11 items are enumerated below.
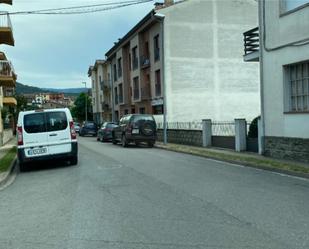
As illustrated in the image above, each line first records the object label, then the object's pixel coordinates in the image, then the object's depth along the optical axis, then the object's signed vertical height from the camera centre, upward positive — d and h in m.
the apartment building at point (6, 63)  24.25 +3.74
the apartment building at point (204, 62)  33.19 +3.62
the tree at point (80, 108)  91.91 +1.49
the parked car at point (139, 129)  24.80 -0.87
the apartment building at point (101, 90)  64.00 +3.65
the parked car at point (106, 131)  32.56 -1.25
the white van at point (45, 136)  14.59 -0.63
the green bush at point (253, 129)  19.11 -0.82
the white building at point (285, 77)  14.34 +1.08
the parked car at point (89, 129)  48.84 -1.54
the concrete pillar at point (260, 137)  16.64 -1.00
